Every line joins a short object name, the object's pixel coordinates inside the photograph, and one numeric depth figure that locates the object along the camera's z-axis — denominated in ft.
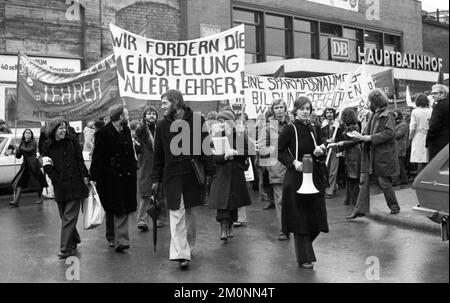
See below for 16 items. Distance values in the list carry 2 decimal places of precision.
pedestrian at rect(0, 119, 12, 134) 46.24
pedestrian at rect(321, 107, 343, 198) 39.50
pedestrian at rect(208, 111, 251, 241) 25.67
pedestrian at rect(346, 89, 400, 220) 28.35
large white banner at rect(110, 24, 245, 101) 33.47
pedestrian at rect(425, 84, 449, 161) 23.80
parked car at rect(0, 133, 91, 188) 43.83
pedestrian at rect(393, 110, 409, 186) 45.16
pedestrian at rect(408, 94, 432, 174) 38.19
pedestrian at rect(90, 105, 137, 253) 23.97
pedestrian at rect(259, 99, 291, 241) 25.90
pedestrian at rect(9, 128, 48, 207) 39.78
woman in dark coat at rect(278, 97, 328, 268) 19.92
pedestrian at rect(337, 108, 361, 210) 31.14
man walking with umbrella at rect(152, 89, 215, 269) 20.81
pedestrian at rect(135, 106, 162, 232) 28.27
